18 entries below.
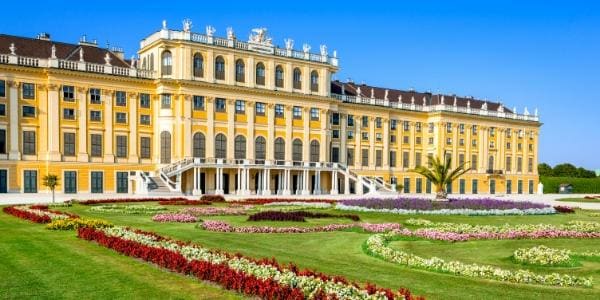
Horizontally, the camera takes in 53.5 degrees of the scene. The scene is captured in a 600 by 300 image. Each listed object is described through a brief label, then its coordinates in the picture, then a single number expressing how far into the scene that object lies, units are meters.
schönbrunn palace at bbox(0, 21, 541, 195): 57.88
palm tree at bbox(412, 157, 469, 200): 42.56
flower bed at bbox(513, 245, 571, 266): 14.85
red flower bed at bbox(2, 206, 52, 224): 23.25
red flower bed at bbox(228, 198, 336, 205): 42.84
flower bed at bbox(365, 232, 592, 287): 12.35
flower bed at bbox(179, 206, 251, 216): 29.86
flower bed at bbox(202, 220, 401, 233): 21.78
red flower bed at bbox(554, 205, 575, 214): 36.69
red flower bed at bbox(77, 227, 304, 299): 10.09
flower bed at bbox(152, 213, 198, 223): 25.34
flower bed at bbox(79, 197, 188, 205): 39.07
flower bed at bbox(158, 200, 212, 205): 39.88
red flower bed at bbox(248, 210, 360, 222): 26.27
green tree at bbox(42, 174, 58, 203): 41.15
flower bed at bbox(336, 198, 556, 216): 32.88
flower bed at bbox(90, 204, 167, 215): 30.73
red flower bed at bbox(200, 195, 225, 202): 45.52
